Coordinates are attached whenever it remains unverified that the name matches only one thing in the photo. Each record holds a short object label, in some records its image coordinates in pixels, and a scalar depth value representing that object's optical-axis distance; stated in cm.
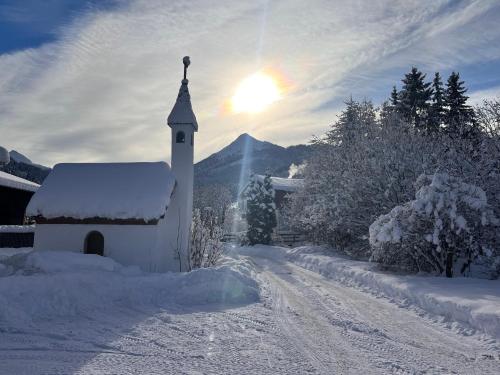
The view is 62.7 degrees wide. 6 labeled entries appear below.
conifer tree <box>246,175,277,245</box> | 3703
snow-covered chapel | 1588
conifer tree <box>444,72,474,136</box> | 3147
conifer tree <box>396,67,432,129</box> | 3341
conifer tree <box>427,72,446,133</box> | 3161
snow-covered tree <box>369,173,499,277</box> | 1427
